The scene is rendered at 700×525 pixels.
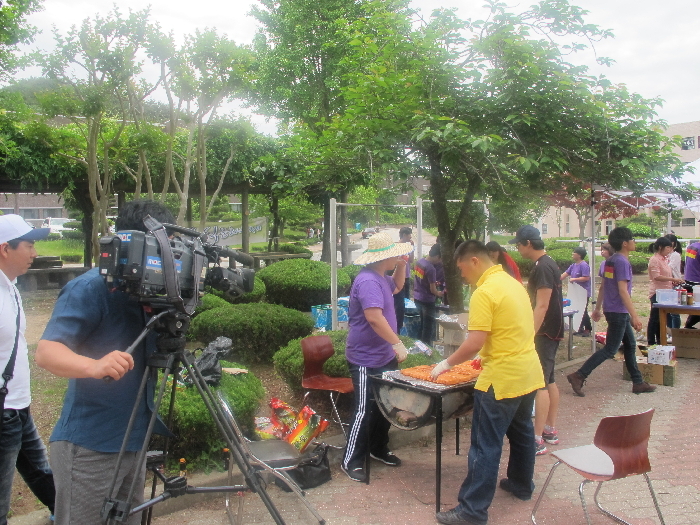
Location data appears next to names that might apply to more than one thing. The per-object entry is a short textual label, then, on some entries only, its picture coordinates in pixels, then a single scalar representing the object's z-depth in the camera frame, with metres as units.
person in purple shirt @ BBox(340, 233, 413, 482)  4.15
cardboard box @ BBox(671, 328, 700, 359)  8.31
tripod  2.01
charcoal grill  3.70
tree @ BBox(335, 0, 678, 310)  5.68
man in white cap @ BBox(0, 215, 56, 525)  2.62
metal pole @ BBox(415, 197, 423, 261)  7.98
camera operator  2.07
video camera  1.95
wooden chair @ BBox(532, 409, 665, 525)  3.13
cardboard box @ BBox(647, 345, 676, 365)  6.84
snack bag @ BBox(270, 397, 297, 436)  4.52
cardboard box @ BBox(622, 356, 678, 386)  6.86
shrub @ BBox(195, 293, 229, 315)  8.47
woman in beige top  8.39
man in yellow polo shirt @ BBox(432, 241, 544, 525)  3.46
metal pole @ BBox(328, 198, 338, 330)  7.16
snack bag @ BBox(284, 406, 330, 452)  4.30
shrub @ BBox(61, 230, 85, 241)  35.84
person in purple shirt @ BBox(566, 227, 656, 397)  6.34
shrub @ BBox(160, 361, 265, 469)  4.03
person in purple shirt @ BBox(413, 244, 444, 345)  7.97
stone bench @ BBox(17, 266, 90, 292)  15.13
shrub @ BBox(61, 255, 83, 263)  27.23
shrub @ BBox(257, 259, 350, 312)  10.64
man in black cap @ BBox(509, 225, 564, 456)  4.78
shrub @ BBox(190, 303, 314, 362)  6.83
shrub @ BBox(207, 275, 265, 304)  10.09
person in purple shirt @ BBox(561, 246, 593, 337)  9.38
